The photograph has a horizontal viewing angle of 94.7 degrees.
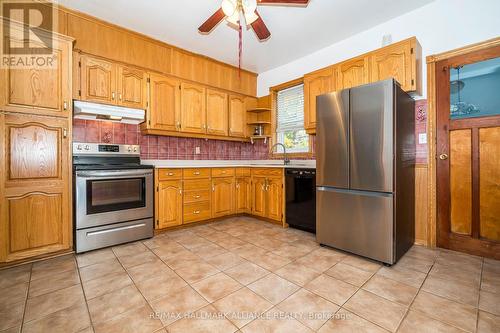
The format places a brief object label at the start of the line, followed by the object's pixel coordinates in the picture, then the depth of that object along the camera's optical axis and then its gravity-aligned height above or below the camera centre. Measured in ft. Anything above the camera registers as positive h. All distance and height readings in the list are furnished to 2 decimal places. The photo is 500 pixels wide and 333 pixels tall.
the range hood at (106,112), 8.71 +2.24
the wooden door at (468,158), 7.36 +0.23
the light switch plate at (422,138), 8.55 +1.03
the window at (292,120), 12.80 +2.71
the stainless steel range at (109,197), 7.98 -1.11
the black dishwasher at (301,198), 9.81 -1.41
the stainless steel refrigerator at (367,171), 6.87 -0.15
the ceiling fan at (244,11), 6.07 +4.34
